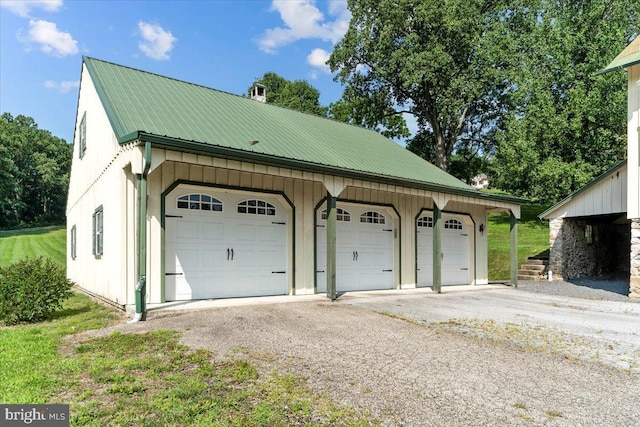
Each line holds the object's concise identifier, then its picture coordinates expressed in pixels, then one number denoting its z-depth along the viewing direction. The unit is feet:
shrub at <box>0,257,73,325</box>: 21.33
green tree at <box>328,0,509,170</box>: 81.46
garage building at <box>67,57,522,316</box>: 24.58
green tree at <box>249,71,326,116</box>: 128.22
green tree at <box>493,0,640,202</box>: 70.85
